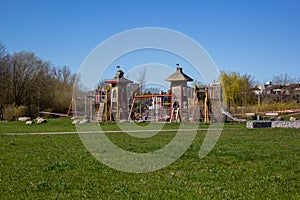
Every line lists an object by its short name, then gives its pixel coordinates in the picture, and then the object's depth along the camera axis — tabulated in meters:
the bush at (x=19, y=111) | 44.03
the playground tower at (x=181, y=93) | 34.35
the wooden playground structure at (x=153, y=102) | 33.31
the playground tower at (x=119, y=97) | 38.09
